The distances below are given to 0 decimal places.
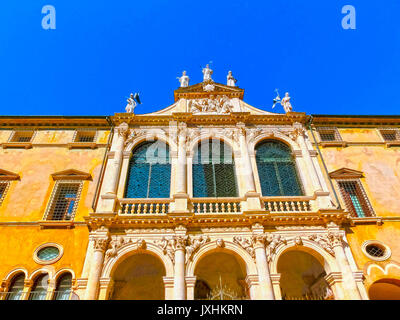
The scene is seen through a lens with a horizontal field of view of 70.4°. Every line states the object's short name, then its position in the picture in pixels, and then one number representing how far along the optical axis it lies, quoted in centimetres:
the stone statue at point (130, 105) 1726
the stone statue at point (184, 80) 1962
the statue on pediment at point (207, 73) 1942
